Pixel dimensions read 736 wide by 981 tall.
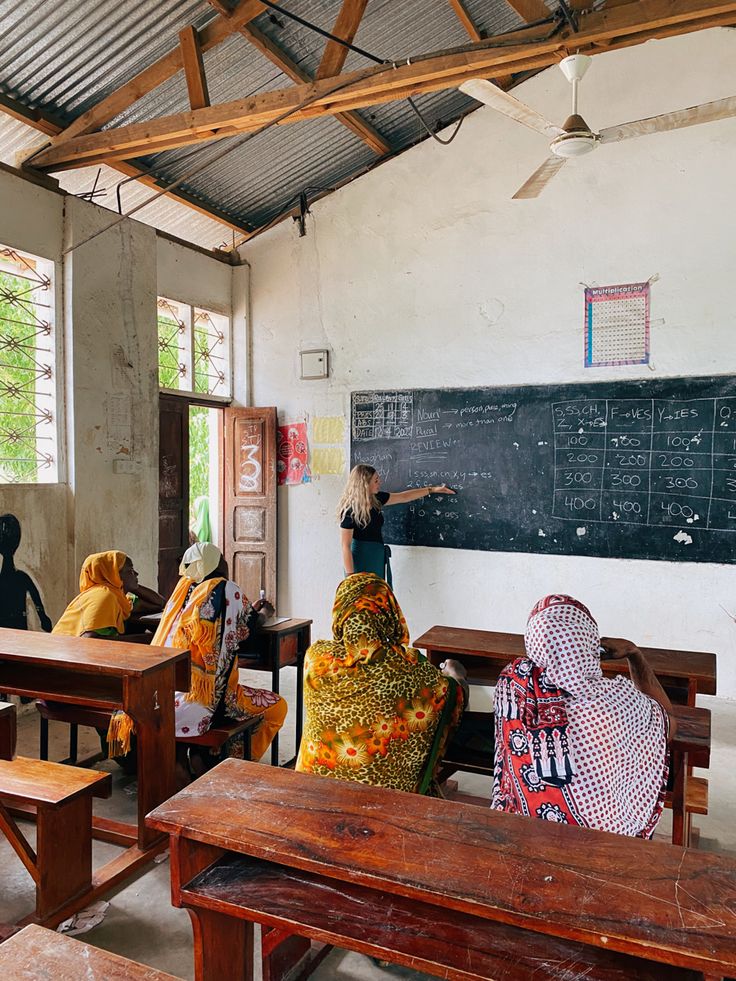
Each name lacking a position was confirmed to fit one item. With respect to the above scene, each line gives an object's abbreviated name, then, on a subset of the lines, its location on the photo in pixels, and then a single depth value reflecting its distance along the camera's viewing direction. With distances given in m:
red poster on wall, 5.67
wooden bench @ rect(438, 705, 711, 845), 2.12
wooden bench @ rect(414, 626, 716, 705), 2.75
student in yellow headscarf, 3.10
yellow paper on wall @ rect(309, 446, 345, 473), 5.53
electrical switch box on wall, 5.52
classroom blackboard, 4.36
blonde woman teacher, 4.78
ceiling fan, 2.50
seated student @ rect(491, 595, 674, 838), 1.64
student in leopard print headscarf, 1.95
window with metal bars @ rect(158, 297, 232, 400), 5.40
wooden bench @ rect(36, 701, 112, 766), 2.87
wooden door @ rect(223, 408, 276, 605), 5.67
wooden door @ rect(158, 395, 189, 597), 5.30
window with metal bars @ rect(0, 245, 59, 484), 4.09
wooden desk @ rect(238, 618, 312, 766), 3.08
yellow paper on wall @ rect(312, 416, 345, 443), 5.54
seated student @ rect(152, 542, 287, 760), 2.74
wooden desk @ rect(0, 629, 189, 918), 2.47
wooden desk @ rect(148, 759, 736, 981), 1.17
